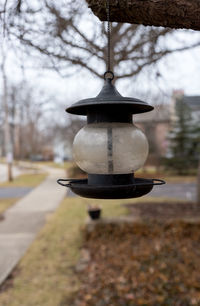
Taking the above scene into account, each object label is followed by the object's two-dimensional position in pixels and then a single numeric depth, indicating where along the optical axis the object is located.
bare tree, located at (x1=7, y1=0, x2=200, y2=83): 2.71
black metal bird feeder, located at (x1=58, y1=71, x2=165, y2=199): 1.36
